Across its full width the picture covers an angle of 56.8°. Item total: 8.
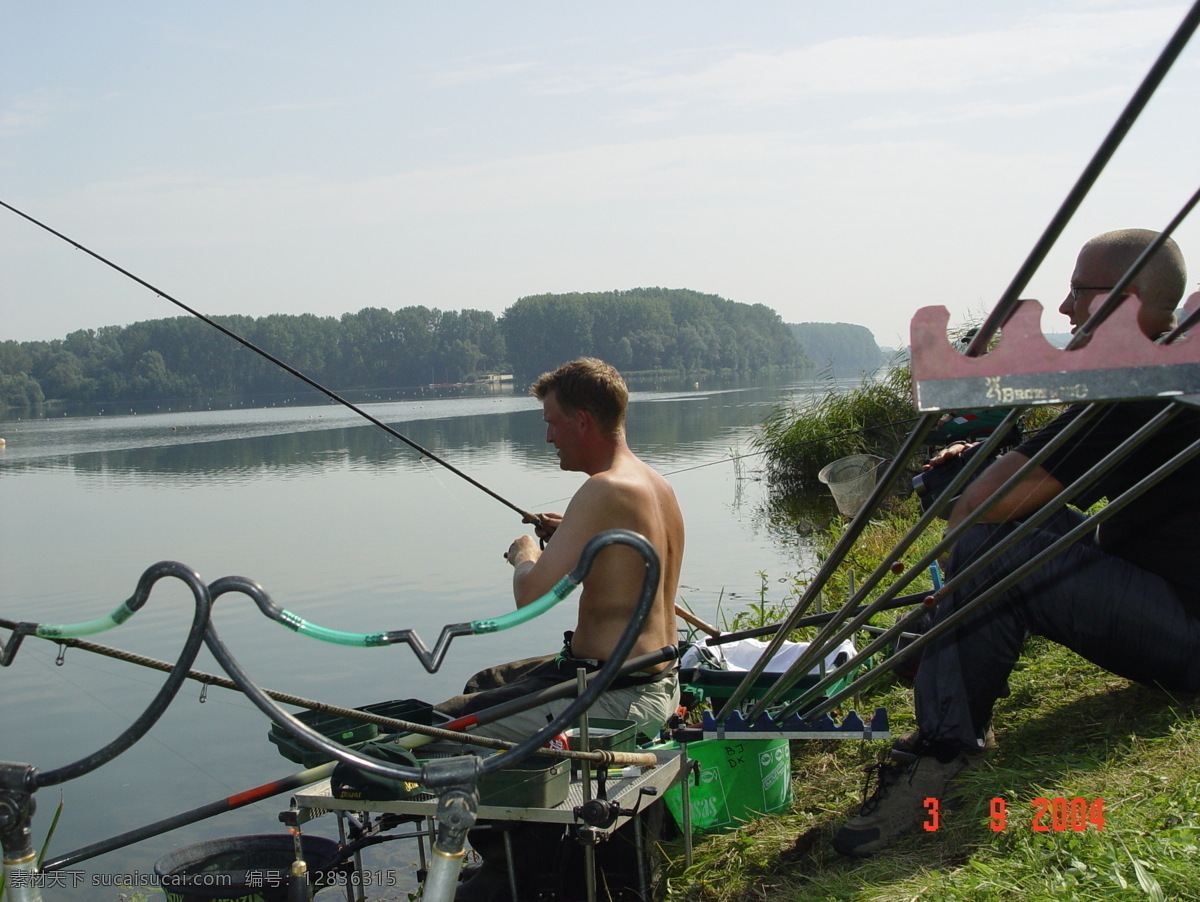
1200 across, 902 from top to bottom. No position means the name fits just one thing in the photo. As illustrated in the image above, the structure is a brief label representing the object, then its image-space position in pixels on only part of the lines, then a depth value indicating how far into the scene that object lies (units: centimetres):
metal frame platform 289
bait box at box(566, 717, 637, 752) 303
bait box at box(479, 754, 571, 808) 286
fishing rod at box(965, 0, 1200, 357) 132
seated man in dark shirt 280
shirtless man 342
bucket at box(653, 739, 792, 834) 346
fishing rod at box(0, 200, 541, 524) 487
